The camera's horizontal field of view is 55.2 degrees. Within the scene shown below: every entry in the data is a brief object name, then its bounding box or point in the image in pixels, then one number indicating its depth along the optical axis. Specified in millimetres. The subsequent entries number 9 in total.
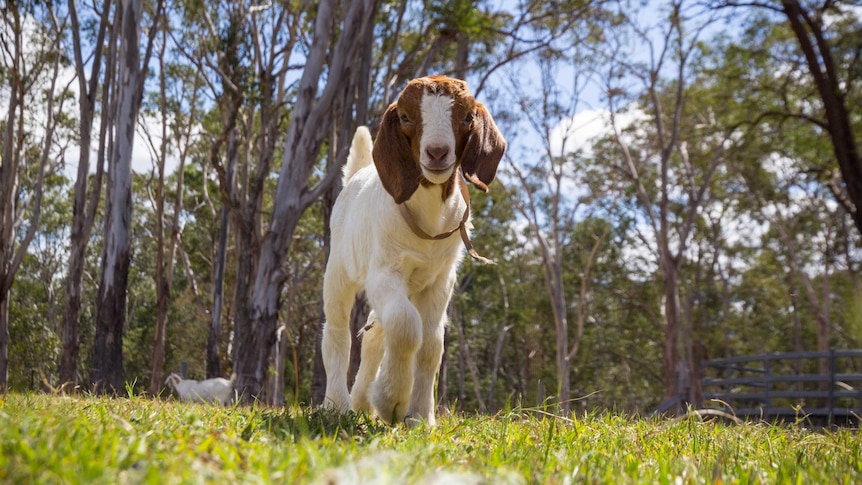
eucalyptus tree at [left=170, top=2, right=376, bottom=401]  11977
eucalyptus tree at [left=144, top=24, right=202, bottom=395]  20672
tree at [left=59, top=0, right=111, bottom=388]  17078
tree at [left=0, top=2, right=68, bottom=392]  17969
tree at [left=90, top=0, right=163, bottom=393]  13195
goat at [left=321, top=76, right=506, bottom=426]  4133
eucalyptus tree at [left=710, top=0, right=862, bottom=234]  10227
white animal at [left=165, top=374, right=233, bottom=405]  12788
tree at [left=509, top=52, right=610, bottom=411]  22578
